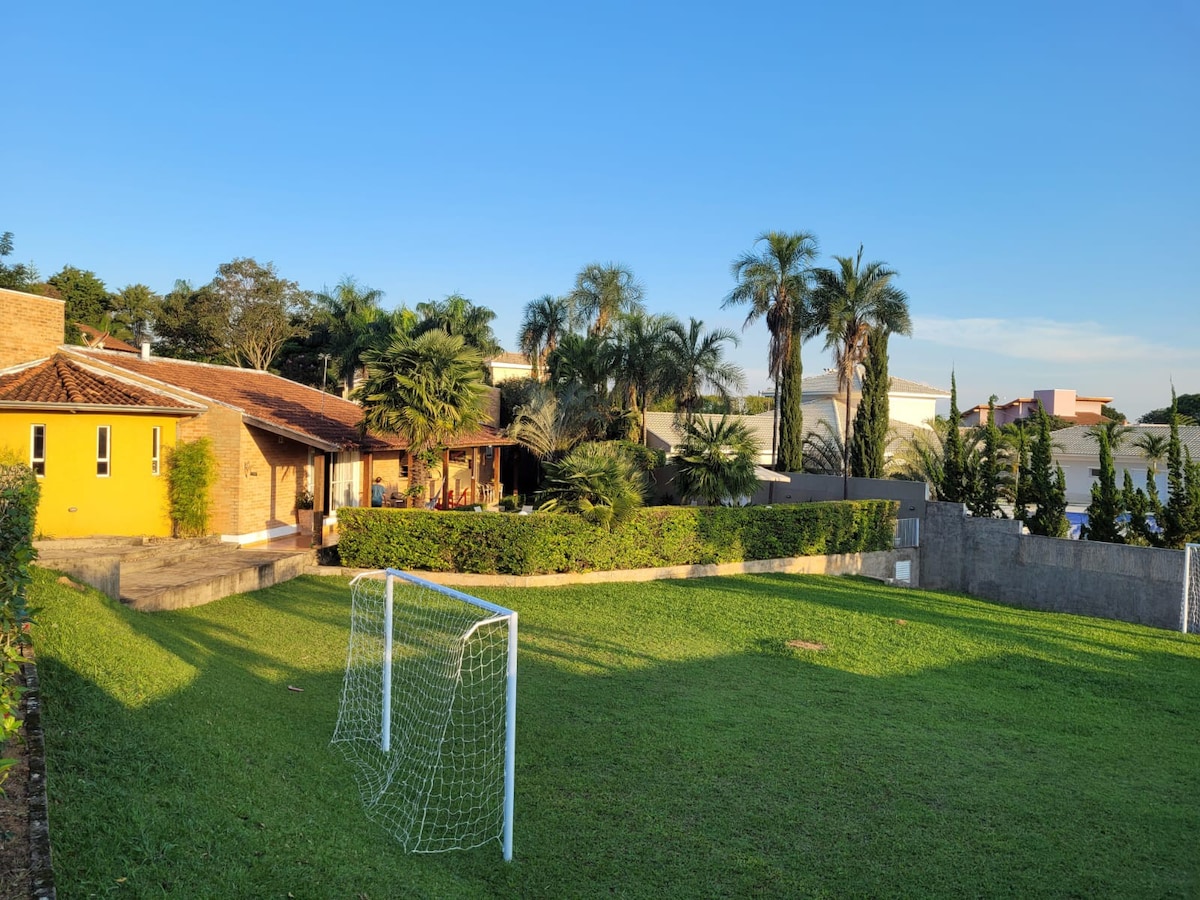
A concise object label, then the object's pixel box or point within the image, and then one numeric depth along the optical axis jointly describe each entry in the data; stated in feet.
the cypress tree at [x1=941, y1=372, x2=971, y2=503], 83.05
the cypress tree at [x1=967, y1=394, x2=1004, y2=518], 81.35
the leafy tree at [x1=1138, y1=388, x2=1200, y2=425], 233.96
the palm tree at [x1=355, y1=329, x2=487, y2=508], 62.39
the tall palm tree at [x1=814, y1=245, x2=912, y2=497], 100.58
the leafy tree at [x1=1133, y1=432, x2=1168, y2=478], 138.10
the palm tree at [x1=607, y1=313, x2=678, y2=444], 121.39
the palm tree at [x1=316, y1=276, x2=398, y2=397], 144.46
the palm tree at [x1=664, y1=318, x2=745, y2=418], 120.06
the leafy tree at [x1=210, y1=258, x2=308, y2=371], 165.17
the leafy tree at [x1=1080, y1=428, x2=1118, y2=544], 71.36
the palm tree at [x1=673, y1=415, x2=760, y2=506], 70.13
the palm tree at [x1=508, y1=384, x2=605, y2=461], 103.40
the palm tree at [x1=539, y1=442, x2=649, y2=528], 59.52
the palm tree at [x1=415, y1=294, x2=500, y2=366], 132.05
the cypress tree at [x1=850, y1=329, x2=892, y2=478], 102.63
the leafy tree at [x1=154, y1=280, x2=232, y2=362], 163.53
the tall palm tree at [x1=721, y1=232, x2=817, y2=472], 106.01
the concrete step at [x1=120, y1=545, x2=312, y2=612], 43.65
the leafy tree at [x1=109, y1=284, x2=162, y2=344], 171.42
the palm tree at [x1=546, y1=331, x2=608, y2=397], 124.98
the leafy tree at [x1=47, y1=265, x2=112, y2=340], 168.66
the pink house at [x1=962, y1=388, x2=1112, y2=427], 244.63
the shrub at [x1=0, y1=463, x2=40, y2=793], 17.02
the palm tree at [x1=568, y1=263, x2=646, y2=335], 142.61
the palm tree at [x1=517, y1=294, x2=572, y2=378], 143.84
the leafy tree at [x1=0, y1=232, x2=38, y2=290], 125.90
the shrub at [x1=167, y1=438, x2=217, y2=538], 59.67
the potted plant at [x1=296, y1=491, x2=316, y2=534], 71.31
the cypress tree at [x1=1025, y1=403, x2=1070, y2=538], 75.77
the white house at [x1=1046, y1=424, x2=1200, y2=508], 160.66
